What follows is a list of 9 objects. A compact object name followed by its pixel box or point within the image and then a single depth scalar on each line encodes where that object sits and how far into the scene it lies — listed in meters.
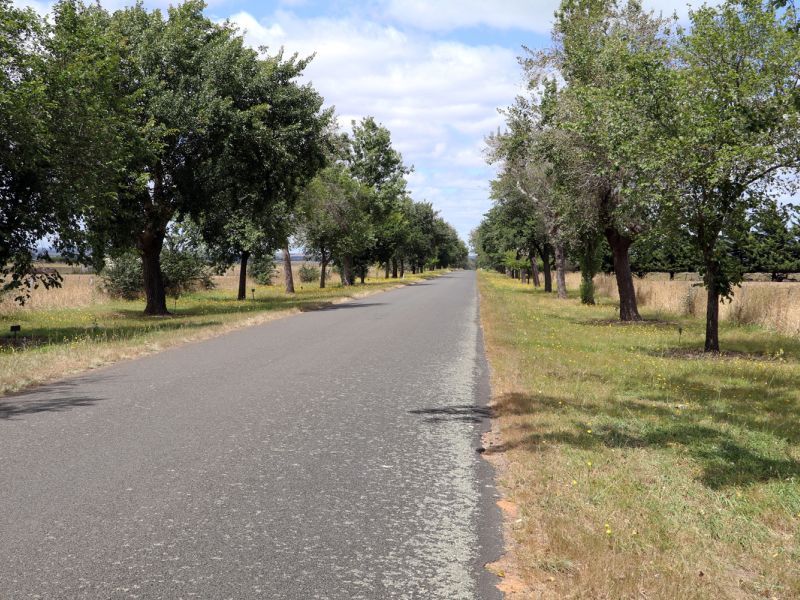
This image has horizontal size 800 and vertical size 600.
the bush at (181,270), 37.03
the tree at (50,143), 15.08
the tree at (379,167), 69.12
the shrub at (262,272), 58.09
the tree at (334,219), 49.12
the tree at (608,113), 13.54
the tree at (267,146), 25.14
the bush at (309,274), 67.25
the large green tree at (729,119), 12.01
